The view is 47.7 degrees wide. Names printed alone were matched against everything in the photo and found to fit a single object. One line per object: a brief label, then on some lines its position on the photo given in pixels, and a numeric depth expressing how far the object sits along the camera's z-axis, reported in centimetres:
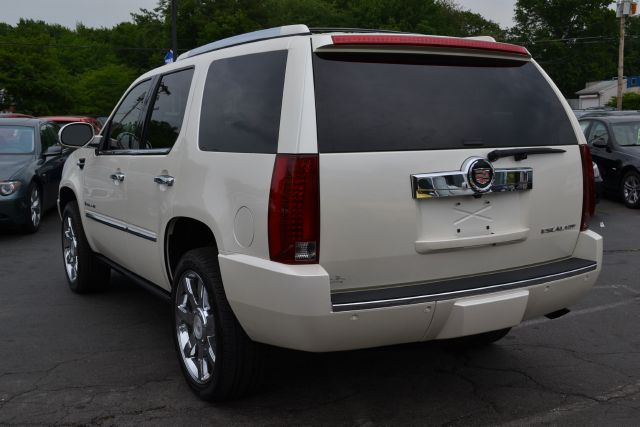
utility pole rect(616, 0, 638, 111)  3623
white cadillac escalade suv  314
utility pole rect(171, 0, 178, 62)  2618
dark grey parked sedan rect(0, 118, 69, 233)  922
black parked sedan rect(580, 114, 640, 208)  1223
